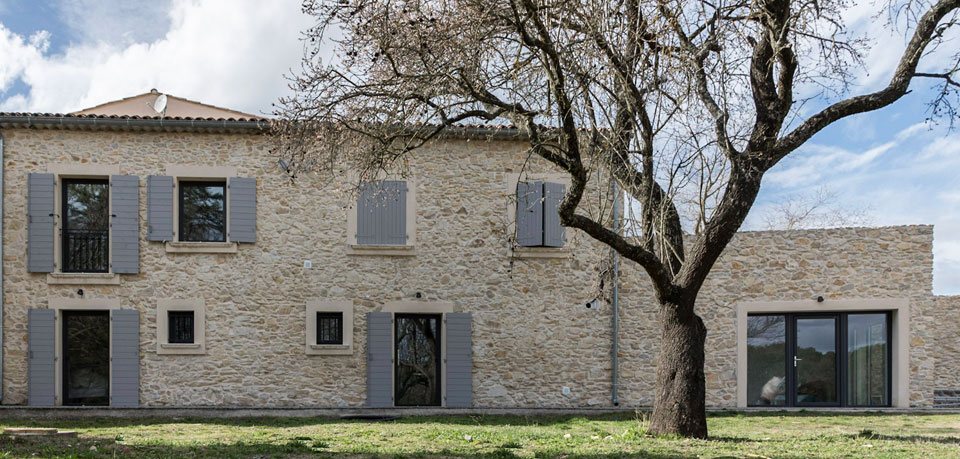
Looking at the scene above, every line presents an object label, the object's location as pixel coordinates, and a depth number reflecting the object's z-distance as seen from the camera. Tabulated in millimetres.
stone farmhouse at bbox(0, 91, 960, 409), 11664
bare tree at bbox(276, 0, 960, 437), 6789
